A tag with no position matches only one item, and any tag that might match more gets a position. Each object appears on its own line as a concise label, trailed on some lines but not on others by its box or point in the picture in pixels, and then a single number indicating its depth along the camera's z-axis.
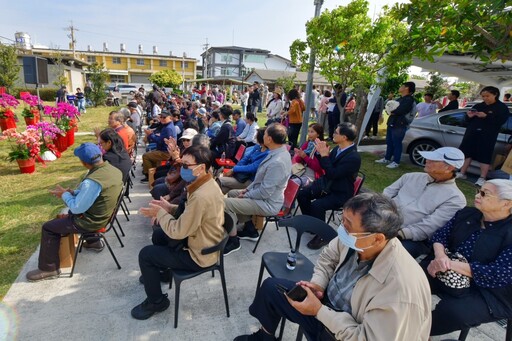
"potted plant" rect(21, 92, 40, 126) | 8.96
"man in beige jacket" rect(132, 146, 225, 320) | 2.47
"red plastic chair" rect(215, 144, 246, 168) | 5.76
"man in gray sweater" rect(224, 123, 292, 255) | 3.68
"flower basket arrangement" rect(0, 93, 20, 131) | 9.92
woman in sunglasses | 2.20
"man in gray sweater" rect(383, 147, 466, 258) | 2.86
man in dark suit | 3.87
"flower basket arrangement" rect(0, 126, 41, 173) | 6.42
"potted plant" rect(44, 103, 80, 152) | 8.13
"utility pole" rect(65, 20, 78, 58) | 44.38
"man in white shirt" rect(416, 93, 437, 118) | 9.59
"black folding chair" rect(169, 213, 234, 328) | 2.50
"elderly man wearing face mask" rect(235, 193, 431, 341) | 1.43
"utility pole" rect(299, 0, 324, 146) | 7.00
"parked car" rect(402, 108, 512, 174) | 6.53
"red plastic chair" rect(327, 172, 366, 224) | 4.09
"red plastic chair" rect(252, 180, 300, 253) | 3.84
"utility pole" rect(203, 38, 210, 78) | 66.69
